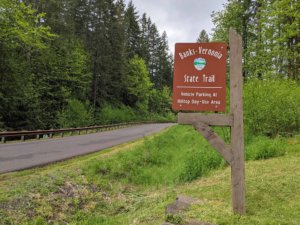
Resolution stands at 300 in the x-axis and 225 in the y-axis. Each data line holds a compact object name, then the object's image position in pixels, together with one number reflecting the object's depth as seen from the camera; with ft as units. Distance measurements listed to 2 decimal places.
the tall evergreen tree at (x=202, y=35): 187.41
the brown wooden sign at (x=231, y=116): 11.74
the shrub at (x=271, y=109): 29.12
